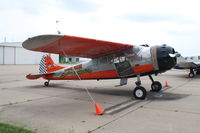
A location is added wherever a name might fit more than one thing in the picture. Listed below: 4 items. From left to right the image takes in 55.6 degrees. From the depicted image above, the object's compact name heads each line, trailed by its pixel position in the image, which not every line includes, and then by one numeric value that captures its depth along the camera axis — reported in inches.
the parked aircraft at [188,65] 665.6
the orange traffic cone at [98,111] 209.2
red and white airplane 229.5
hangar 2159.7
